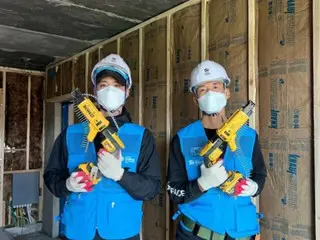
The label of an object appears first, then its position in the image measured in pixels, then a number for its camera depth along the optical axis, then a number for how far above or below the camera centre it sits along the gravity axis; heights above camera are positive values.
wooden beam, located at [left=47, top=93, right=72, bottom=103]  4.74 +0.40
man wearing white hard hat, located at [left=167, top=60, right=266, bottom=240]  1.57 -0.25
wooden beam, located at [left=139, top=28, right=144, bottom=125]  3.19 +0.50
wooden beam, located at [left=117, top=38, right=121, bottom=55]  3.52 +0.85
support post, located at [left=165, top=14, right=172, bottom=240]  2.81 +0.25
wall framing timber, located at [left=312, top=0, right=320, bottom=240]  1.77 +0.15
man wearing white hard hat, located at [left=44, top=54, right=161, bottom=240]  1.47 -0.22
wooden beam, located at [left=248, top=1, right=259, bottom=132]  2.16 +0.44
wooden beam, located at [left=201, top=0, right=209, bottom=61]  2.52 +0.74
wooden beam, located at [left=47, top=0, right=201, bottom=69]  2.70 +0.98
